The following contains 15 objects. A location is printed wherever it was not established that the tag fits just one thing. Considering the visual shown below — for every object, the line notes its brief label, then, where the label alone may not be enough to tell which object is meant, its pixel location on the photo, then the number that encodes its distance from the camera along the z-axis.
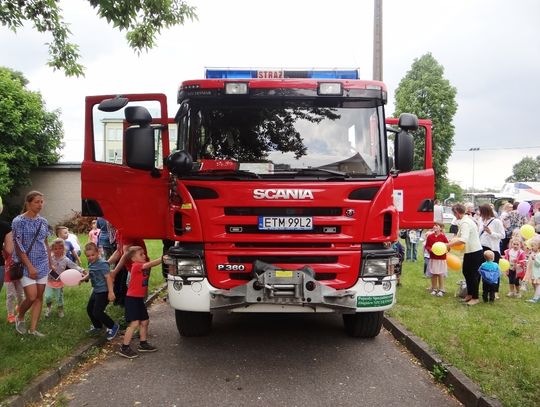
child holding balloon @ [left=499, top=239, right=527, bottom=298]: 8.90
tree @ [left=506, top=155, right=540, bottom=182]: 93.94
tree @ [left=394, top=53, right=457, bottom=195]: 33.12
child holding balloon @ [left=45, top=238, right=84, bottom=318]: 6.77
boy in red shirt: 5.42
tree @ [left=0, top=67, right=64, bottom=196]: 22.33
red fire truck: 4.83
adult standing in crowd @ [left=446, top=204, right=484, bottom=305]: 7.86
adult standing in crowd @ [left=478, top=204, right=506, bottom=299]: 8.61
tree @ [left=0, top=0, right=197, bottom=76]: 5.80
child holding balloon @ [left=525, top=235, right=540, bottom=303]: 8.40
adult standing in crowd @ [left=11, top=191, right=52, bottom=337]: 5.67
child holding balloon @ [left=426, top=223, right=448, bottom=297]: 8.38
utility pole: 11.67
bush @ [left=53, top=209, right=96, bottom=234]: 23.78
